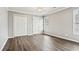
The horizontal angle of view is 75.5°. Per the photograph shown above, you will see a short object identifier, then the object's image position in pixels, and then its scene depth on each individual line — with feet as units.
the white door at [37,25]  13.19
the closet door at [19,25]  10.86
